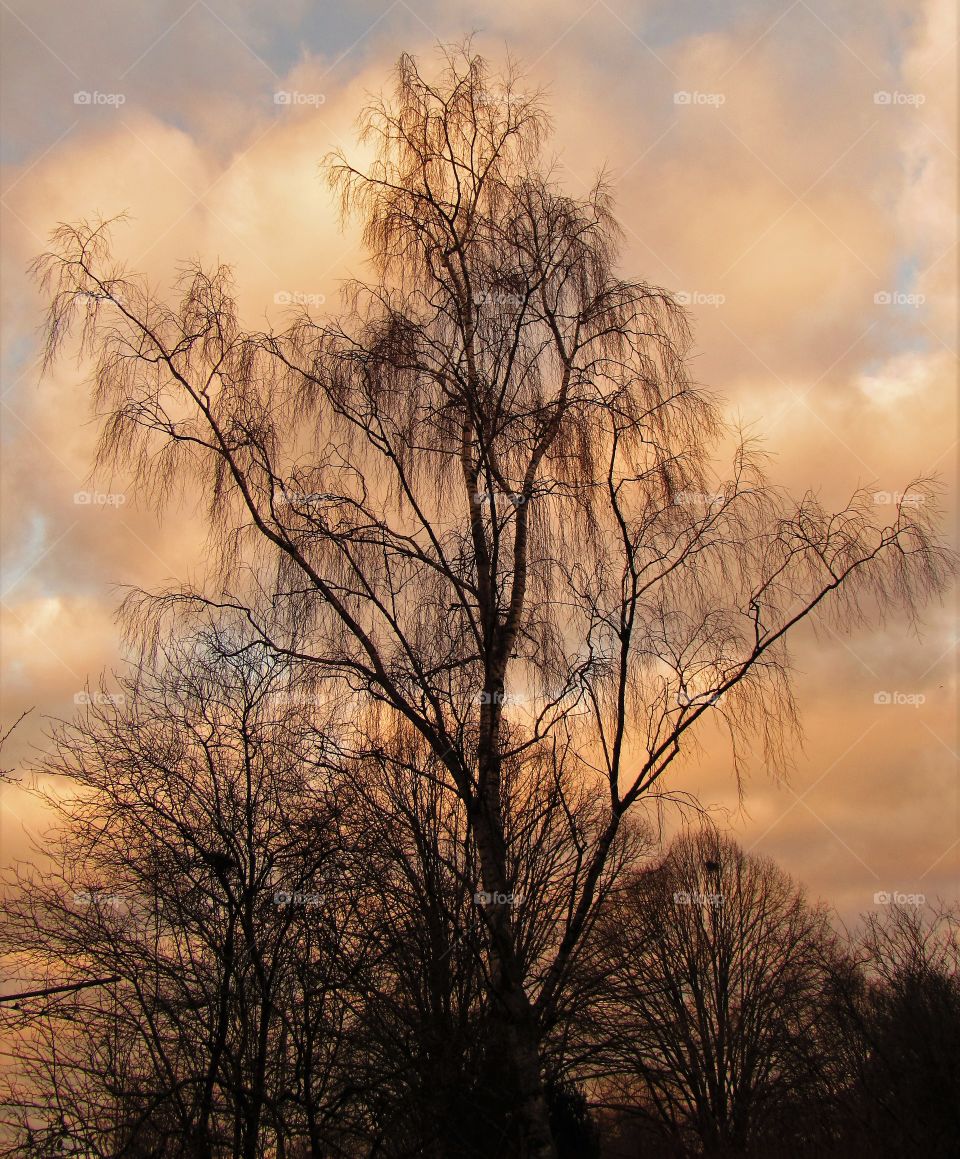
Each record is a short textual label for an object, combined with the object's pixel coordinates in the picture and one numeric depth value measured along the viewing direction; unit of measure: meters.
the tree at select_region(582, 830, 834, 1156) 24.30
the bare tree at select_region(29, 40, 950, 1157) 8.23
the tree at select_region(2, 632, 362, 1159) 9.02
